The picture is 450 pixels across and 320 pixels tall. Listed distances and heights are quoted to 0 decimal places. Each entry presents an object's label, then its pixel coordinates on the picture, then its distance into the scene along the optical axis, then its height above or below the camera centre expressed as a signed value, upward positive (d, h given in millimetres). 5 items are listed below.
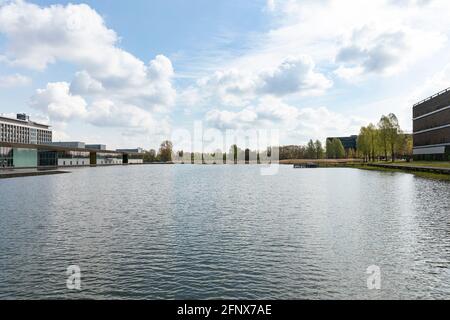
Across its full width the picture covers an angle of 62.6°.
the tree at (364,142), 148875 +7898
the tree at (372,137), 141125 +9041
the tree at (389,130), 132250 +11074
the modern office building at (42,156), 113619 +1717
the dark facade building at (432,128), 116562 +11597
